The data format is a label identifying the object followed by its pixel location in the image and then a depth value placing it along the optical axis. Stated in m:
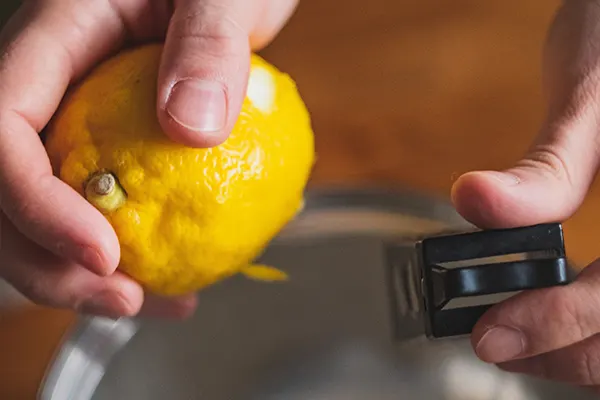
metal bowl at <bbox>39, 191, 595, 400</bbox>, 0.63
